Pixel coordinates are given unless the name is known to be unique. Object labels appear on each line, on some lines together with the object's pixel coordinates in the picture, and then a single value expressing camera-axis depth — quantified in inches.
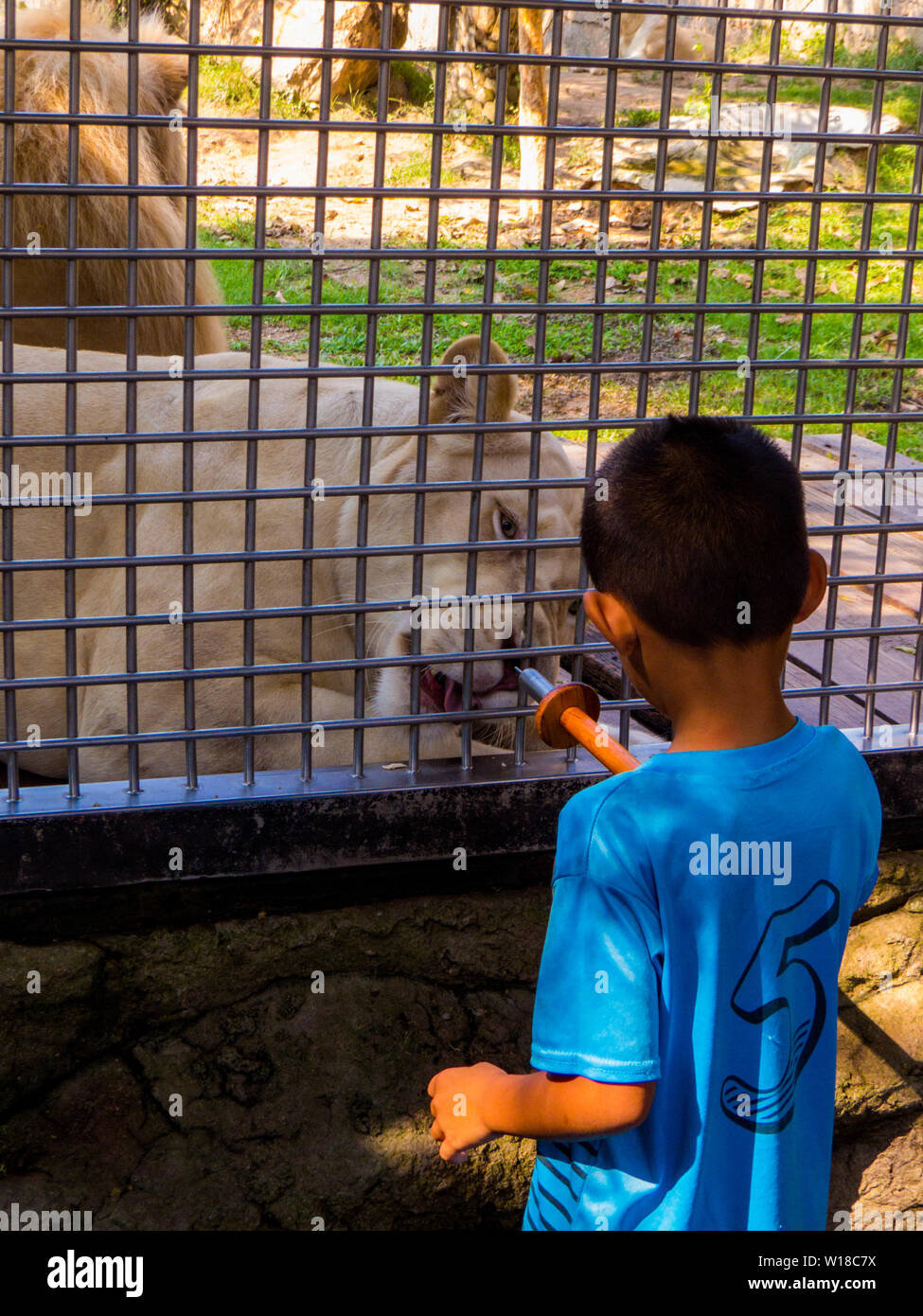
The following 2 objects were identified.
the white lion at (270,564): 112.0
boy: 54.0
